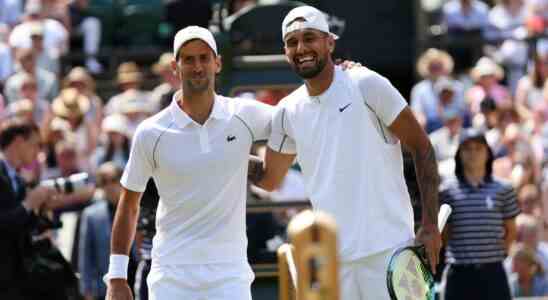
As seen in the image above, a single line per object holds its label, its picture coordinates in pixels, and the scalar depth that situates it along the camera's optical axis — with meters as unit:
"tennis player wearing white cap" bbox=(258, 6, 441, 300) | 7.20
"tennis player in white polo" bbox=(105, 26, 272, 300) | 7.28
